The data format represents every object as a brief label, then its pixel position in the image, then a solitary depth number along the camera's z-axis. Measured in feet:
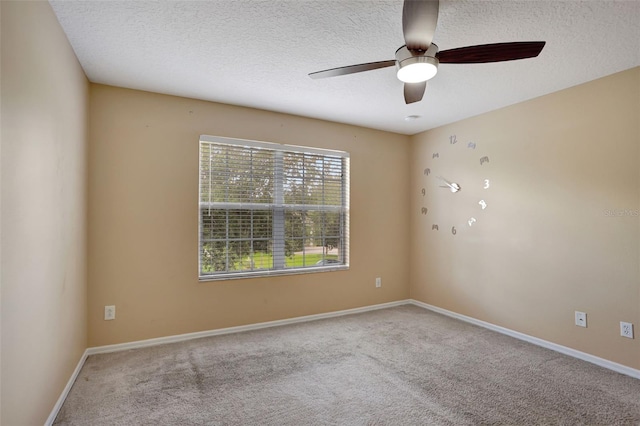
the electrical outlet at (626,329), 8.62
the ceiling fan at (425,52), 5.05
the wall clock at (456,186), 12.51
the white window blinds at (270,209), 11.43
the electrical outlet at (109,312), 9.83
